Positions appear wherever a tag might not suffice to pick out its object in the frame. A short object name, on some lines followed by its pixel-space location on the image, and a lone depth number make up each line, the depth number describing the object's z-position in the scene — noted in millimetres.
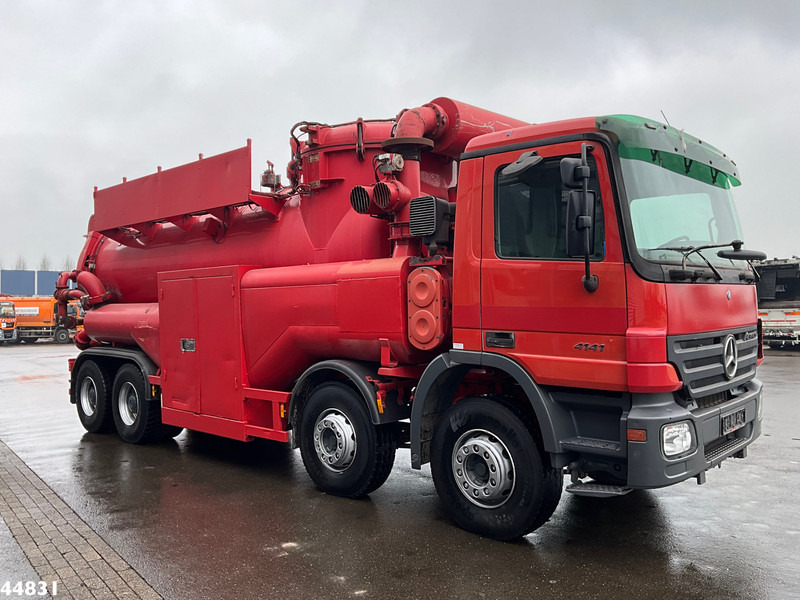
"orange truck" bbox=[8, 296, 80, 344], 36375
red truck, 4402
